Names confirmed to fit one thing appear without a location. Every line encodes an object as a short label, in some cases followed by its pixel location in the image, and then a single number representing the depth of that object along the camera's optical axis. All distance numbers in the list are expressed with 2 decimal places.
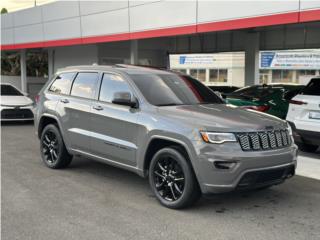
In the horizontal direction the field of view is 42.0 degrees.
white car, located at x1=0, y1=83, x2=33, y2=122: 13.77
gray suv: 4.91
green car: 10.54
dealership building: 11.64
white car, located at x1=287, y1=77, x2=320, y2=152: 8.24
